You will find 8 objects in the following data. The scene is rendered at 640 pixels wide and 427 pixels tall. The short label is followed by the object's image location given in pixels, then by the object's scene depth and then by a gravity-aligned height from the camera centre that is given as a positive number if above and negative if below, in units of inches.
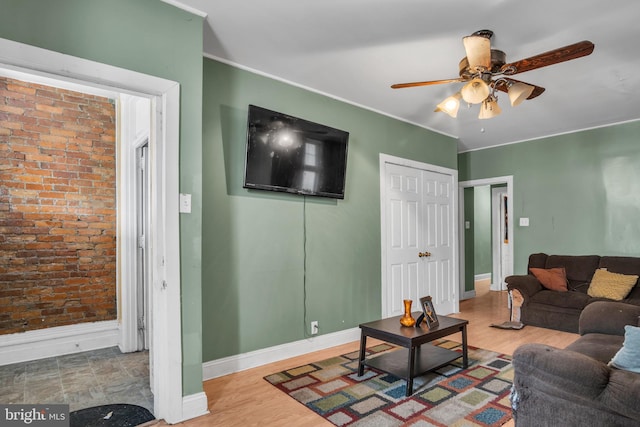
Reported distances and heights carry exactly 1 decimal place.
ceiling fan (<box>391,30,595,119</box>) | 85.9 +37.9
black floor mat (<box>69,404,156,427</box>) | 88.9 -49.8
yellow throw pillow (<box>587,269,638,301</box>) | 159.0 -31.0
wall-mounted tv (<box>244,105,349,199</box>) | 122.8 +22.8
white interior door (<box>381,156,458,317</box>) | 173.2 -9.9
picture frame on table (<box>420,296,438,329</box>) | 113.0 -30.1
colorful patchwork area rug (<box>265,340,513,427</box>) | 90.0 -50.0
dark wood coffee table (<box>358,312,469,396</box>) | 102.3 -41.2
